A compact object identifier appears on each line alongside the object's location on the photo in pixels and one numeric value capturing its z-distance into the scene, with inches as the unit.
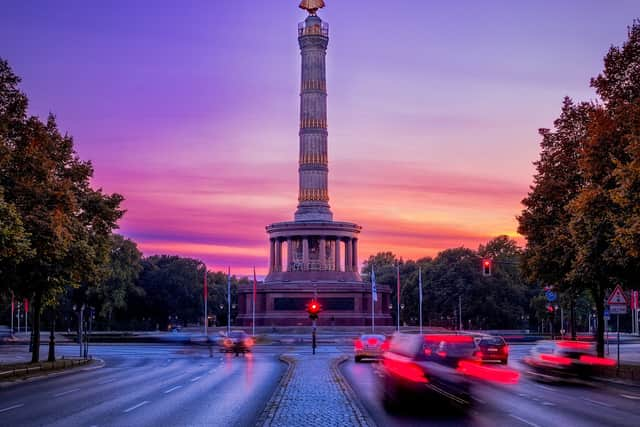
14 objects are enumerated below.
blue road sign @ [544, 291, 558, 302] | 2309.9
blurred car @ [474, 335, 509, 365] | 1755.7
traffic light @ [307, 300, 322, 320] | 2347.4
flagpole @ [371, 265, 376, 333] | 3522.1
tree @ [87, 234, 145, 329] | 4714.6
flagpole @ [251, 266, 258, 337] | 3860.7
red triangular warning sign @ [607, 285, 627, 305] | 1461.6
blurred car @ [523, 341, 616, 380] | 1540.4
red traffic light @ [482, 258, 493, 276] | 2150.6
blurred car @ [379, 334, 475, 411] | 798.5
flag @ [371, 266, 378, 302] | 3517.2
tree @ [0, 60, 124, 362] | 1487.5
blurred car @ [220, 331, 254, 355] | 2512.3
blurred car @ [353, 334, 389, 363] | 1913.1
